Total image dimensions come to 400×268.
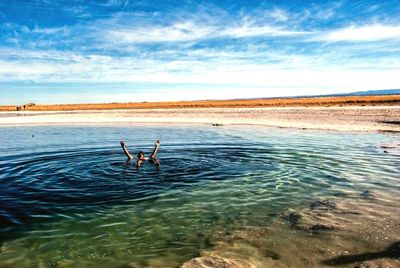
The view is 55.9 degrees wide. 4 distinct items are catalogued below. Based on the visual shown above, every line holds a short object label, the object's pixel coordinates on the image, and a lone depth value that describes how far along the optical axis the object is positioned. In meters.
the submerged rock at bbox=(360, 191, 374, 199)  11.09
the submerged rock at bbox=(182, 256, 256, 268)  6.90
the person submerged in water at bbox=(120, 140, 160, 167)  16.47
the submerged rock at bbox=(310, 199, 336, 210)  10.20
